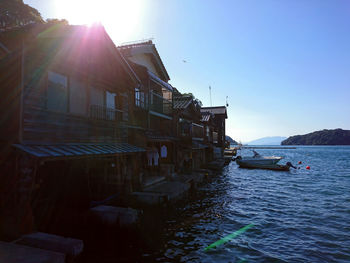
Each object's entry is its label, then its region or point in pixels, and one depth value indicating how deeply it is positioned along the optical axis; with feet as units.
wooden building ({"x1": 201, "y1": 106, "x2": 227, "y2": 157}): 163.84
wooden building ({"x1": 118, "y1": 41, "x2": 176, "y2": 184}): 59.98
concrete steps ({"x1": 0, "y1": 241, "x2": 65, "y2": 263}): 17.84
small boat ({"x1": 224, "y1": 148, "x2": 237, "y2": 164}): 217.36
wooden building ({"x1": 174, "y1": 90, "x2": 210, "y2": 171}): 81.56
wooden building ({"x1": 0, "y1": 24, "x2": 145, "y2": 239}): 23.04
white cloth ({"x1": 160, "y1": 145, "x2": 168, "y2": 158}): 69.05
